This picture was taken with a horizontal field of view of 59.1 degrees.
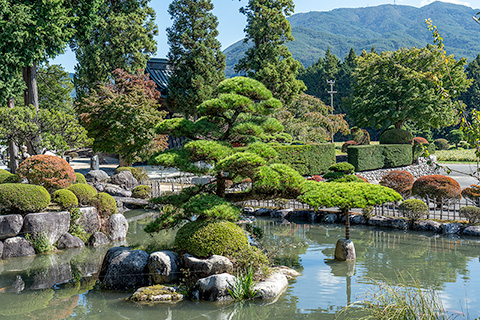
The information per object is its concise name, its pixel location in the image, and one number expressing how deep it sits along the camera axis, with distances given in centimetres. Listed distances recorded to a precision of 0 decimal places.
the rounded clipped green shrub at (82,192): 1445
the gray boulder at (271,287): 849
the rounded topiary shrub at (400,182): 1841
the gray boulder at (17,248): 1210
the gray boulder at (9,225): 1195
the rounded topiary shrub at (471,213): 1361
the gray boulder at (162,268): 907
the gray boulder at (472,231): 1331
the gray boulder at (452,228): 1371
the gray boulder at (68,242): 1308
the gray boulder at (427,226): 1412
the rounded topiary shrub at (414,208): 1451
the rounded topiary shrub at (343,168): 2044
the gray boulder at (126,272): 920
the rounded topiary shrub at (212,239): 902
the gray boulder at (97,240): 1370
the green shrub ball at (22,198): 1209
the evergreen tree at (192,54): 3058
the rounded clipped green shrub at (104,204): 1468
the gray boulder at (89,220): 1393
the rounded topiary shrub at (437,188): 1590
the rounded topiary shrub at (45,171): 1402
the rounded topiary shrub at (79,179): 1632
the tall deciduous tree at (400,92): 2964
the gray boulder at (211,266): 875
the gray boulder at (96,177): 2184
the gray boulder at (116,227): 1445
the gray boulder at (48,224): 1234
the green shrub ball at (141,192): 2094
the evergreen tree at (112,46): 2812
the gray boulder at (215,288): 840
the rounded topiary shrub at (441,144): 4516
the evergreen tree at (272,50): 2962
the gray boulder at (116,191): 2064
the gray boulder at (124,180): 2255
